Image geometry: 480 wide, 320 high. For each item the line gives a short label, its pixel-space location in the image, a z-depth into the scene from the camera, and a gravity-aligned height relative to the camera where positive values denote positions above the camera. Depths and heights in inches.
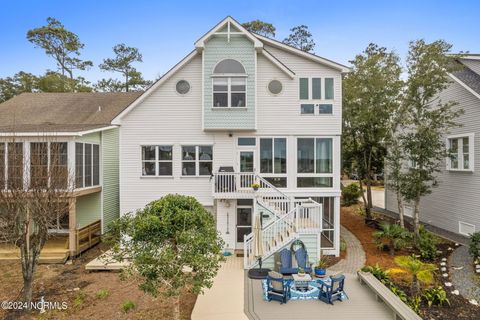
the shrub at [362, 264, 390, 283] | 386.9 -161.6
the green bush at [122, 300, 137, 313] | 306.4 -163.0
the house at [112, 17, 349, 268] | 527.2 +50.5
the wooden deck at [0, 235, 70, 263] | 483.5 -167.7
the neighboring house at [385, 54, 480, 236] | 533.6 -18.1
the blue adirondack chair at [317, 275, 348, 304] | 327.3 -156.0
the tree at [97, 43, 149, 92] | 1238.3 +412.6
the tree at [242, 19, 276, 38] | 1183.6 +550.8
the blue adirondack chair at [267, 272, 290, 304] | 328.2 -154.6
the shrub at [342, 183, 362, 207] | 899.5 -118.9
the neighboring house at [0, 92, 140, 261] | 473.4 +20.6
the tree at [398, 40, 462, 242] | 506.6 +81.4
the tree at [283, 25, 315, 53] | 1234.0 +525.1
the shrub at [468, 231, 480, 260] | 423.2 -134.5
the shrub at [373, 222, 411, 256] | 492.7 -139.0
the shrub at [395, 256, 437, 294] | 339.3 -139.1
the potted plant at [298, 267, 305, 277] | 363.6 -149.9
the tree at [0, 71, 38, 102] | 1219.9 +316.2
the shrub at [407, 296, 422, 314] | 318.9 -170.3
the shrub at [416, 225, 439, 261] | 470.6 -153.6
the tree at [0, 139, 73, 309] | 335.0 -59.8
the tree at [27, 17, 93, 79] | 1125.4 +472.9
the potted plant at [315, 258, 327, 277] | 412.2 -167.6
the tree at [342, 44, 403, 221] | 567.5 +107.5
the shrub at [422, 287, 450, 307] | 333.7 -167.2
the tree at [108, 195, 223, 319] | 254.8 -83.3
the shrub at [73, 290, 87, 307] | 330.0 -170.7
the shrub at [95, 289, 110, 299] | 344.8 -168.6
